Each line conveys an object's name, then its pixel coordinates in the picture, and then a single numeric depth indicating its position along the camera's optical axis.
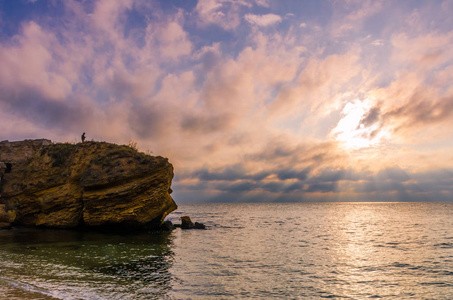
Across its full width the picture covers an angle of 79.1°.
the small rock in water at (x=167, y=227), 39.38
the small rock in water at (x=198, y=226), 44.53
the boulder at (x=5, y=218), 31.39
